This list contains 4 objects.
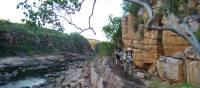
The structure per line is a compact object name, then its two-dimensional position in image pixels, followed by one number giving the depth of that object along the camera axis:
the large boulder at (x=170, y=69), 8.07
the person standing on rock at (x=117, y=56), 12.84
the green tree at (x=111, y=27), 18.31
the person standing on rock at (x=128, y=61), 9.70
